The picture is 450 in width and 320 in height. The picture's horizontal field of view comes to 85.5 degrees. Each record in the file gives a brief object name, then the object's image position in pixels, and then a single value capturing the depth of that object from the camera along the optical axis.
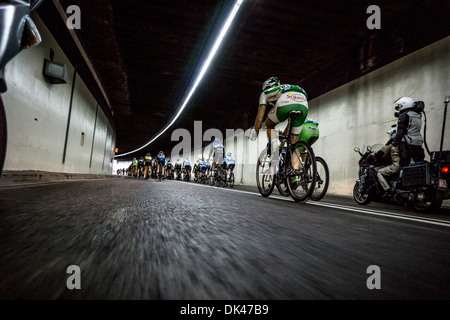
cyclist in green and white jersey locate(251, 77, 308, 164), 3.76
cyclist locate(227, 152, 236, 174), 11.23
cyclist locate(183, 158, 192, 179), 20.20
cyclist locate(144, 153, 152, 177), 18.29
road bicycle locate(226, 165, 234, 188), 11.41
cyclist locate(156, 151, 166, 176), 17.23
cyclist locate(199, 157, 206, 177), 16.70
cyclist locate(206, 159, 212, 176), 15.68
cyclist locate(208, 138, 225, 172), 11.79
